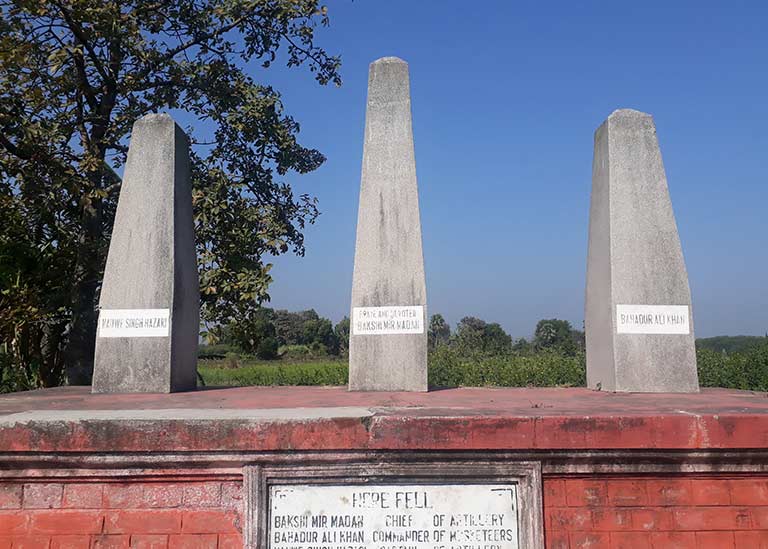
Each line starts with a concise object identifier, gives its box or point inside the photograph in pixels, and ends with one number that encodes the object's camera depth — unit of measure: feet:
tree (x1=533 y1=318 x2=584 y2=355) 93.49
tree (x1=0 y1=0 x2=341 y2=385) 22.35
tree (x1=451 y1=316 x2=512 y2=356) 78.86
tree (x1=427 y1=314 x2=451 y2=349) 131.53
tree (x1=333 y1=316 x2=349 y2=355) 117.80
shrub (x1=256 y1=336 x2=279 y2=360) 114.60
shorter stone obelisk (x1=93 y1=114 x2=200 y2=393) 15.65
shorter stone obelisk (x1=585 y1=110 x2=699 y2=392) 15.62
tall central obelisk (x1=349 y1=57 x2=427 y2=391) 16.20
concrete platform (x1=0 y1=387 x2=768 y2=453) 8.95
